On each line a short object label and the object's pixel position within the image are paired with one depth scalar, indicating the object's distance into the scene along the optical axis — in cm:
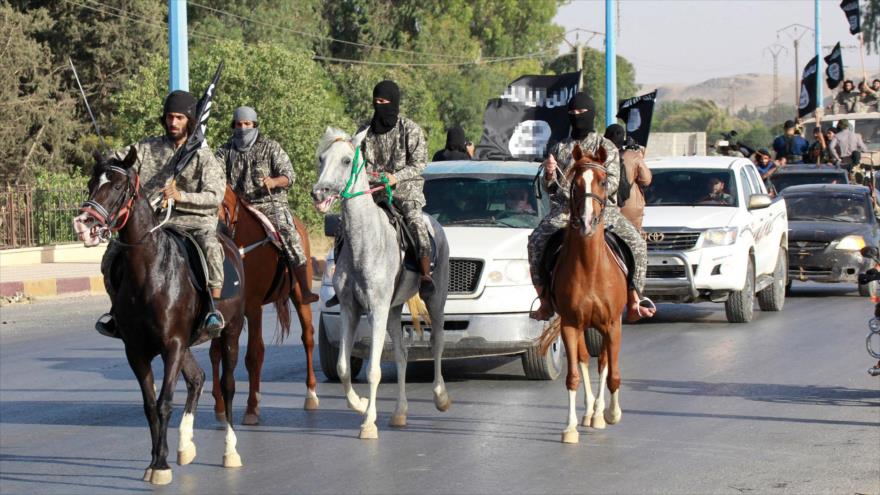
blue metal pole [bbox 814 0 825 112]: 3997
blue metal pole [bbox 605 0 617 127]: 3256
